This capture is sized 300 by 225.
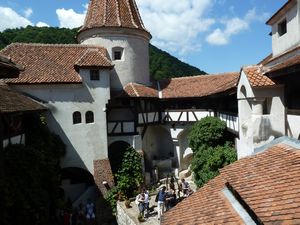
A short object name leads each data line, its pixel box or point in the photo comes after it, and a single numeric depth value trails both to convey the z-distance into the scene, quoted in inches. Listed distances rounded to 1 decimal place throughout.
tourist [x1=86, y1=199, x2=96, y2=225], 530.8
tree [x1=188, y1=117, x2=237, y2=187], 479.3
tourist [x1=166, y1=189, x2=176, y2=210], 479.7
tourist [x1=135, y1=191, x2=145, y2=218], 459.8
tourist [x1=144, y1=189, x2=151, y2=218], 463.0
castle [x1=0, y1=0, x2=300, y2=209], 596.5
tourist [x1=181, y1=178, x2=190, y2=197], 519.4
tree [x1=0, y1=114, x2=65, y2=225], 342.3
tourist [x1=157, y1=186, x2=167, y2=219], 446.7
